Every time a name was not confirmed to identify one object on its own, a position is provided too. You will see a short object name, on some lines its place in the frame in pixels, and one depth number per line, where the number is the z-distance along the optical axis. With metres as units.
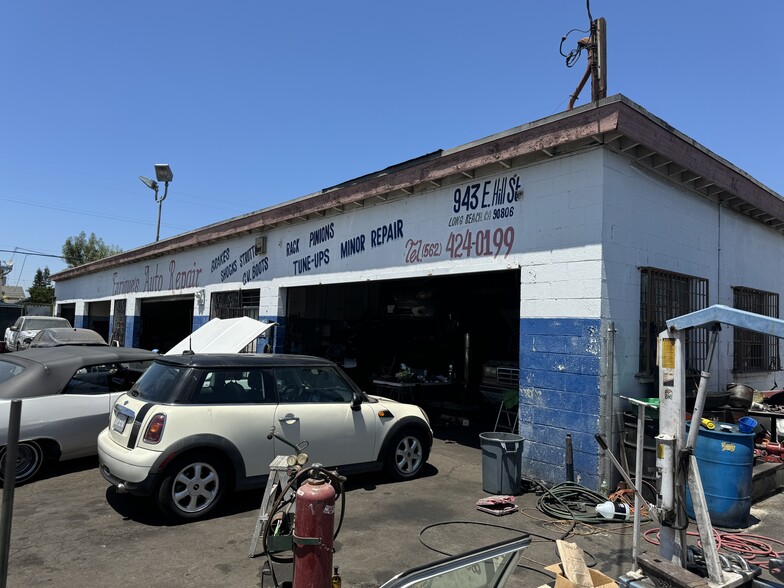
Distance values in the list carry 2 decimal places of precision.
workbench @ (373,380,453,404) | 11.41
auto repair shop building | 6.52
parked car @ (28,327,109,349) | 14.31
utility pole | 9.03
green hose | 5.60
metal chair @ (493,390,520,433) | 8.92
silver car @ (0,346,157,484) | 6.28
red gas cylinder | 3.32
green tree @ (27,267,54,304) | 58.76
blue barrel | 5.49
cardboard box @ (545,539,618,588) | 3.19
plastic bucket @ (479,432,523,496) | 6.25
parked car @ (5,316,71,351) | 19.11
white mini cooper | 5.07
